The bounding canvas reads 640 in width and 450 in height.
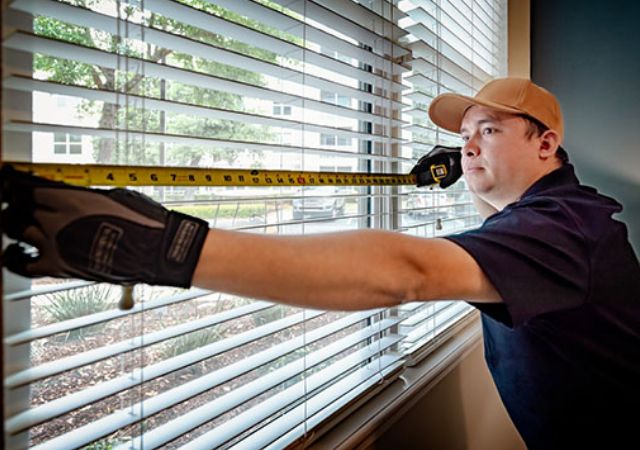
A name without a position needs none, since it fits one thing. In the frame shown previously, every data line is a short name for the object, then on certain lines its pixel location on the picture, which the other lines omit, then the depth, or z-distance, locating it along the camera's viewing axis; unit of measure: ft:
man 1.65
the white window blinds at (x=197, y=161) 2.13
